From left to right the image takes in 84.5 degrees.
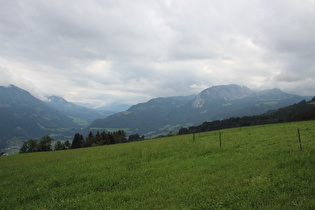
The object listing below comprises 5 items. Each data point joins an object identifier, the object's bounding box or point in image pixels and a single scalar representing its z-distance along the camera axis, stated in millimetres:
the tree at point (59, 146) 123450
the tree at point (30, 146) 112081
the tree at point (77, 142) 113125
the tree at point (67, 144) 125188
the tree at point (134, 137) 186162
